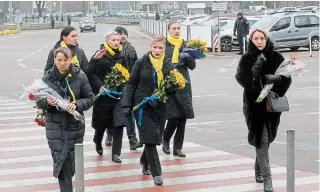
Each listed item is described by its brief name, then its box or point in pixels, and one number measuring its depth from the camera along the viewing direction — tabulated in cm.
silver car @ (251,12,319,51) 3288
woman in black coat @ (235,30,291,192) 805
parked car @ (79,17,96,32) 7056
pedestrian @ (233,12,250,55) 3216
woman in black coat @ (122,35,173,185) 858
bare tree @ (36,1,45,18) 10421
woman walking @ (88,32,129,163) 983
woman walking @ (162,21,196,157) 1005
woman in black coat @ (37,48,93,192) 742
